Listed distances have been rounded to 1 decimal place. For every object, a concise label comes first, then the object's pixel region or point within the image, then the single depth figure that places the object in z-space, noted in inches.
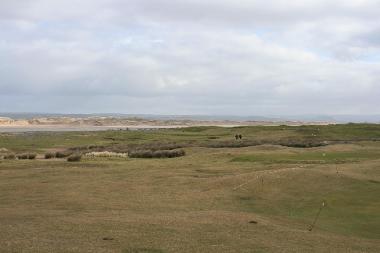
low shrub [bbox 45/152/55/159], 1875.5
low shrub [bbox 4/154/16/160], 1777.8
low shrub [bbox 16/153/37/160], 1807.6
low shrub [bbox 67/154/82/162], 1616.6
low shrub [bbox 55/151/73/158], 1889.3
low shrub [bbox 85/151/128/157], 1874.5
